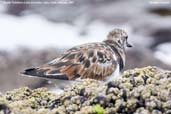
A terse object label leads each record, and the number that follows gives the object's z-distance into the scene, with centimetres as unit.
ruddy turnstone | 714
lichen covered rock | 590
